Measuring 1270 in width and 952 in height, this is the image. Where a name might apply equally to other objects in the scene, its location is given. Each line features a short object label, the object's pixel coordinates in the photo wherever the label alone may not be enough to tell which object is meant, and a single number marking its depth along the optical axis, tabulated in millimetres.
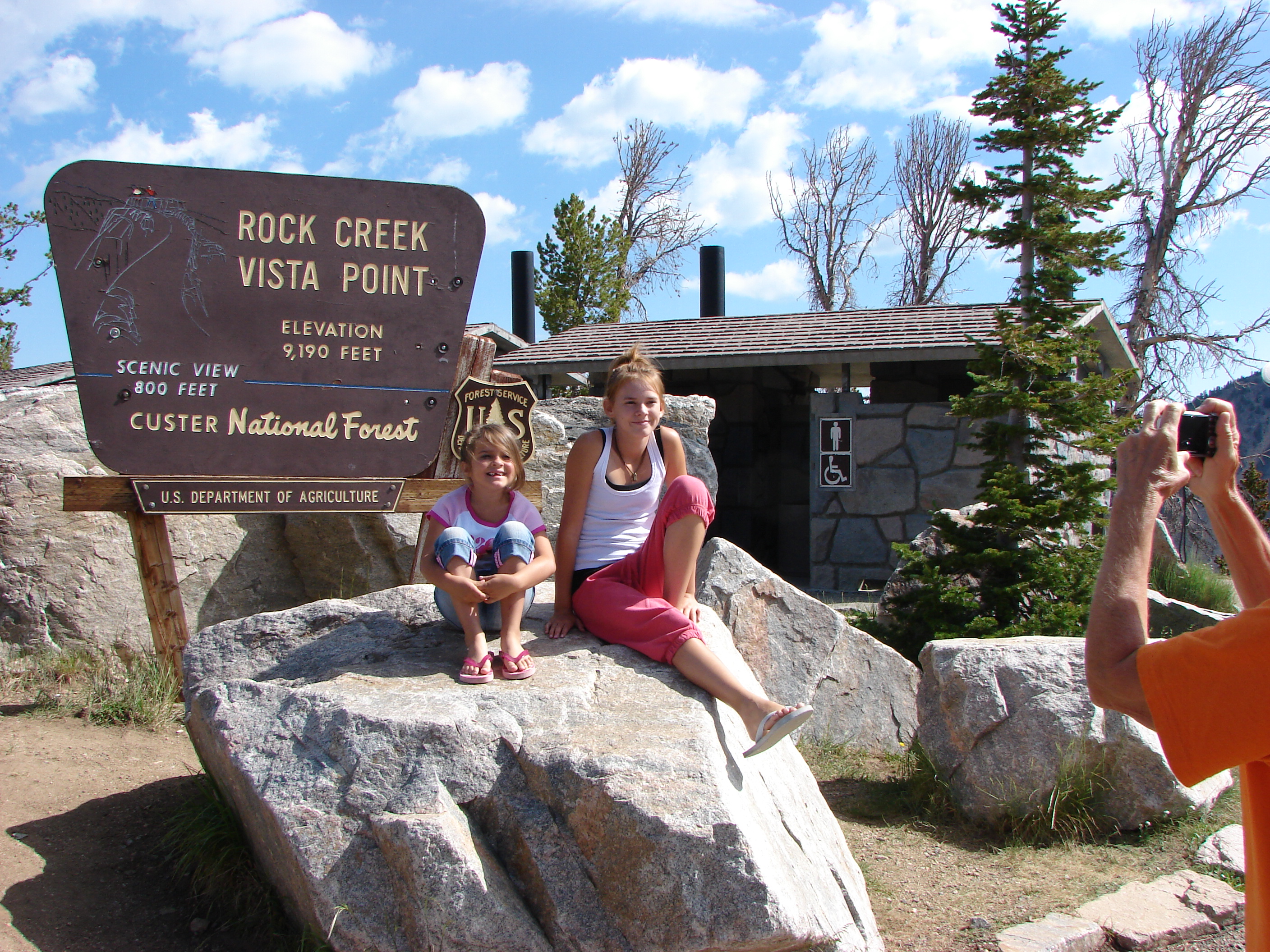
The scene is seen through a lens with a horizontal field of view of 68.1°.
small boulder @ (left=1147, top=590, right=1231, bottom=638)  6094
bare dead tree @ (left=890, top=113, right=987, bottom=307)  26906
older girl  3029
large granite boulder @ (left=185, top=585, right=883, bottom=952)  2277
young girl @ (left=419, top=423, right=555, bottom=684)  2969
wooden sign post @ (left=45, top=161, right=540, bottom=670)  4160
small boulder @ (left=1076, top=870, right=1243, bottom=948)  3051
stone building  10289
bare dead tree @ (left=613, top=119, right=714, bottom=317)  25250
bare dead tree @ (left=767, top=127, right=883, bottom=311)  27812
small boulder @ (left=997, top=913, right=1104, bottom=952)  2891
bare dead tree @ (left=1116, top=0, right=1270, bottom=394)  17344
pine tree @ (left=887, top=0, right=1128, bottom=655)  5910
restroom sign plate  10375
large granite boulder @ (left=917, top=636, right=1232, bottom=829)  3787
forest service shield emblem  5039
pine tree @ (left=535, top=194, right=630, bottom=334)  19438
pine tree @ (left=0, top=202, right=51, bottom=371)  19781
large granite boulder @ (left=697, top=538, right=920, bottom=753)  4816
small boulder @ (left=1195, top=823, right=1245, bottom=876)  3518
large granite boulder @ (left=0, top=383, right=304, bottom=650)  4762
